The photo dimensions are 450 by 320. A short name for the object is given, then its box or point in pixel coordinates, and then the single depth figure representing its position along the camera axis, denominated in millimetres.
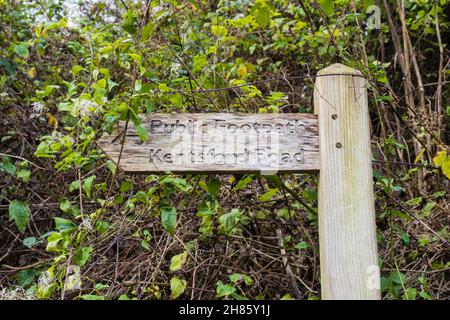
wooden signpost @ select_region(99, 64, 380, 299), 1630
